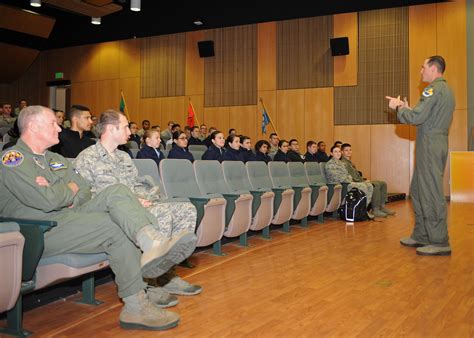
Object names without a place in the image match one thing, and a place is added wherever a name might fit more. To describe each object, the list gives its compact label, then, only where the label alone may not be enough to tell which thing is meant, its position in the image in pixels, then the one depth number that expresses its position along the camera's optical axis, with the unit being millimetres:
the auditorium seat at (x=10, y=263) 1631
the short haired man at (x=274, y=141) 8773
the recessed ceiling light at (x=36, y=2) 7557
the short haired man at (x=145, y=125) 9473
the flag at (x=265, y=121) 10429
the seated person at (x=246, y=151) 6730
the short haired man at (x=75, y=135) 3725
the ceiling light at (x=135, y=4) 7949
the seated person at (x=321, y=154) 8649
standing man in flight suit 3713
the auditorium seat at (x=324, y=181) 5980
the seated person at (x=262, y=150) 7094
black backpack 5953
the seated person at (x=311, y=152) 8219
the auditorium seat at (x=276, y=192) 4578
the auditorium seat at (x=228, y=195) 3670
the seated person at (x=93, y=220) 1880
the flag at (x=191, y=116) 10633
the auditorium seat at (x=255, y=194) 4145
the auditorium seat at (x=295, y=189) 5047
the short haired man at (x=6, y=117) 7492
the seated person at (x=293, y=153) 7840
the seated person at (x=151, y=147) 4969
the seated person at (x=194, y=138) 8367
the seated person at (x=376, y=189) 6592
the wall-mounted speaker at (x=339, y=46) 10047
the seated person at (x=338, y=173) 6316
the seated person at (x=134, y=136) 7391
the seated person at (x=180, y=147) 5570
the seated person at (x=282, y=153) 7539
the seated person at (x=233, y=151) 6184
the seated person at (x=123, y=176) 2475
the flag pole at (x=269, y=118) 10623
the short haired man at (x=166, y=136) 8133
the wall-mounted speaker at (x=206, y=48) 11320
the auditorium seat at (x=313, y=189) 5523
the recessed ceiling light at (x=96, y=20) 9508
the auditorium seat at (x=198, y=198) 3221
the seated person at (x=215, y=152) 6031
